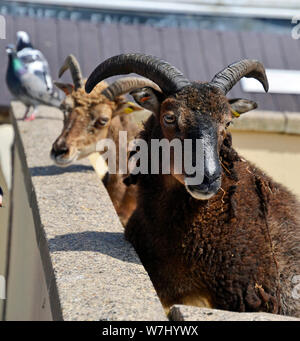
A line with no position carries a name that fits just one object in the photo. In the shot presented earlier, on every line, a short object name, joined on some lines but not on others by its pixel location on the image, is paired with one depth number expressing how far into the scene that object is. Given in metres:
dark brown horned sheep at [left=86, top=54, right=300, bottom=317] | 4.43
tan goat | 6.77
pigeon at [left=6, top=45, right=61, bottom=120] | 8.84
